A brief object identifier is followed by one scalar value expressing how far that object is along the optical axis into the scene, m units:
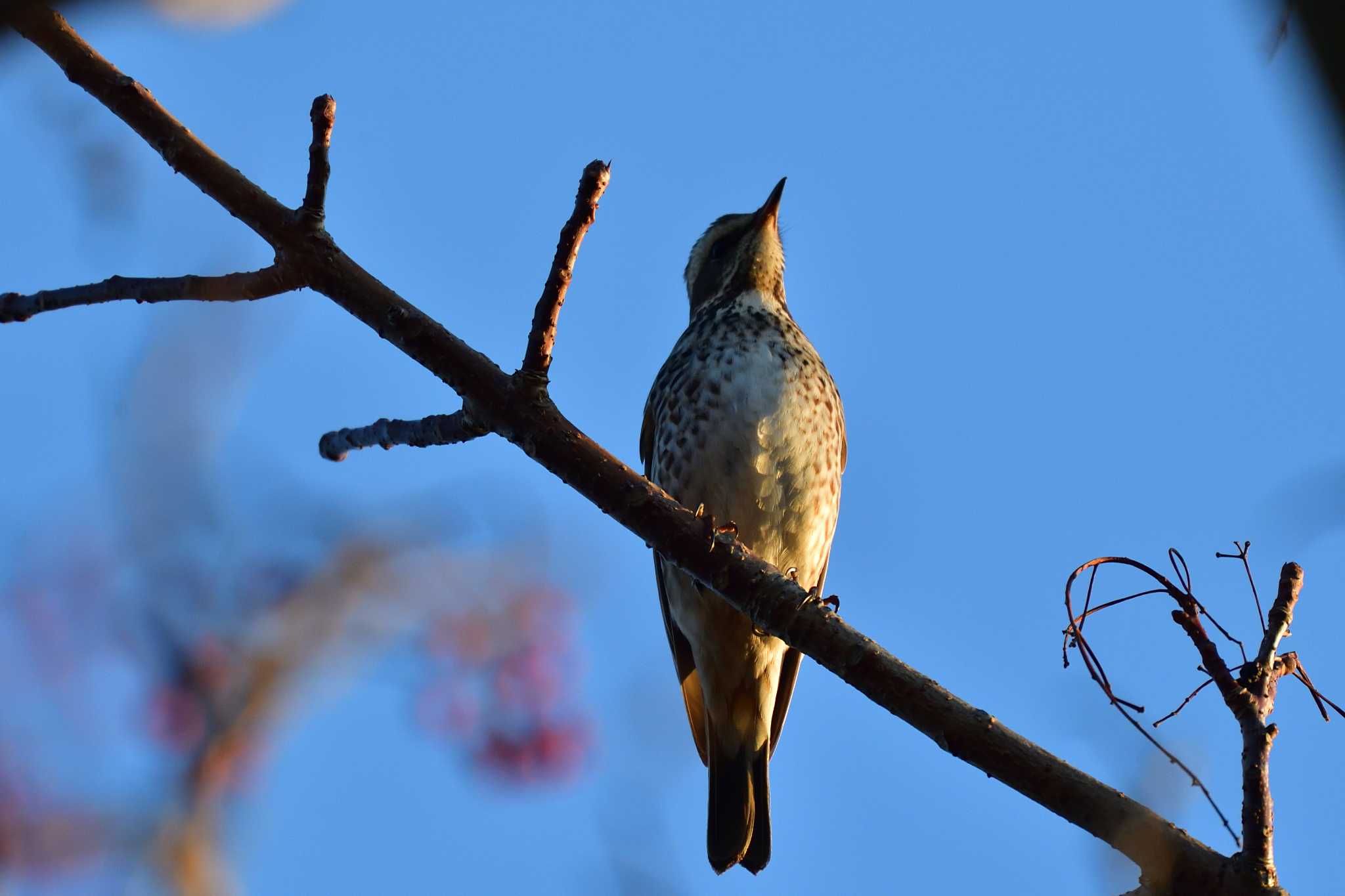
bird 10.63
